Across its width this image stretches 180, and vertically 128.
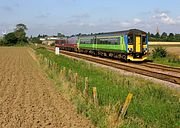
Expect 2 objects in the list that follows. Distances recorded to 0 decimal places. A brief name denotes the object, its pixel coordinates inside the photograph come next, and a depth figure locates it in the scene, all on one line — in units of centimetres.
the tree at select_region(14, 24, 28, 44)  15527
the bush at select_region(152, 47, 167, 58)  3809
